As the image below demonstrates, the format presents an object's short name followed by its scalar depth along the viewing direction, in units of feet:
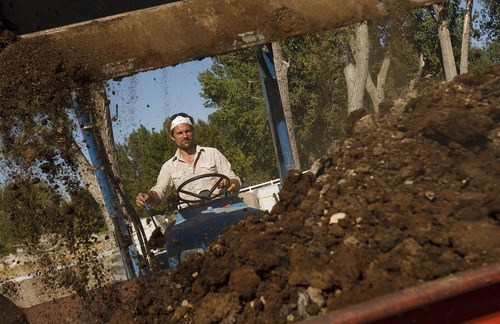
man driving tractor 12.49
